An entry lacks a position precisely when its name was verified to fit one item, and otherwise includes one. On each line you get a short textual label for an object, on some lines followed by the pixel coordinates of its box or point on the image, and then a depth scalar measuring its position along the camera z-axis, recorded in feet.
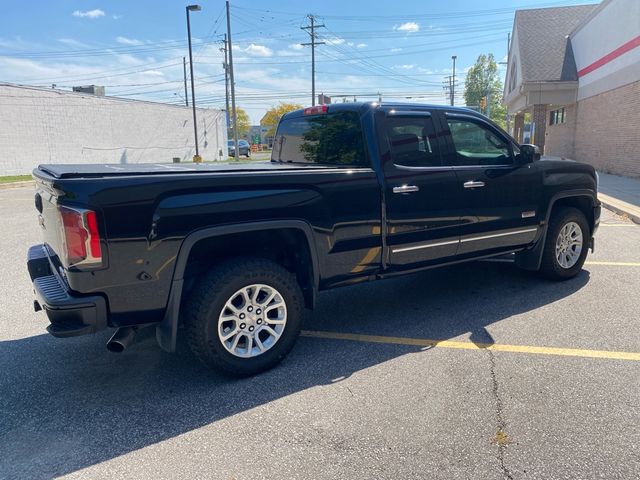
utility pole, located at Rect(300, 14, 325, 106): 139.44
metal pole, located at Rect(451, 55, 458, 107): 248.73
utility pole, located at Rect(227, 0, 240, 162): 101.18
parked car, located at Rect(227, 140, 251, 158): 149.59
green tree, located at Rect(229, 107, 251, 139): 265.75
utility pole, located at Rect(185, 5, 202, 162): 81.46
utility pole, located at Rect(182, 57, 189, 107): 189.37
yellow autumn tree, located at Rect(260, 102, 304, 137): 257.75
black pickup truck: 9.54
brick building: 55.57
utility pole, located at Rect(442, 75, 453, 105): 256.93
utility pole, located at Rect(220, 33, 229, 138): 154.40
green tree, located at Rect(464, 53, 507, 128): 223.51
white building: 84.02
